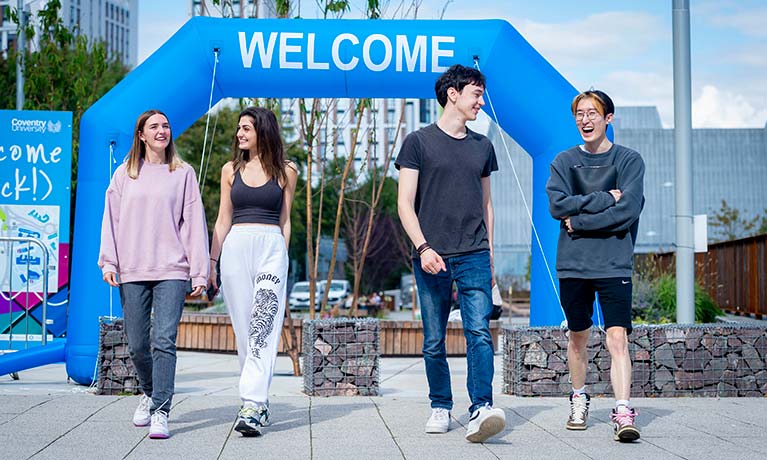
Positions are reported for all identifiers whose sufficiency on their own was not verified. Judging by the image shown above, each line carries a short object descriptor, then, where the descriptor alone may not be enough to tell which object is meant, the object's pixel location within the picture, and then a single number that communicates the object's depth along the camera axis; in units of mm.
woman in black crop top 5562
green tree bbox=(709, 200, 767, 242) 45859
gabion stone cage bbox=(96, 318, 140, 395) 7293
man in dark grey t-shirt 5348
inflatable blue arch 8453
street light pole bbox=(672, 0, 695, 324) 8609
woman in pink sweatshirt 5496
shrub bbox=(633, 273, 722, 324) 13695
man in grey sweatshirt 5484
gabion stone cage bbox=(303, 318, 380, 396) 7574
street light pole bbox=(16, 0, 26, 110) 17516
